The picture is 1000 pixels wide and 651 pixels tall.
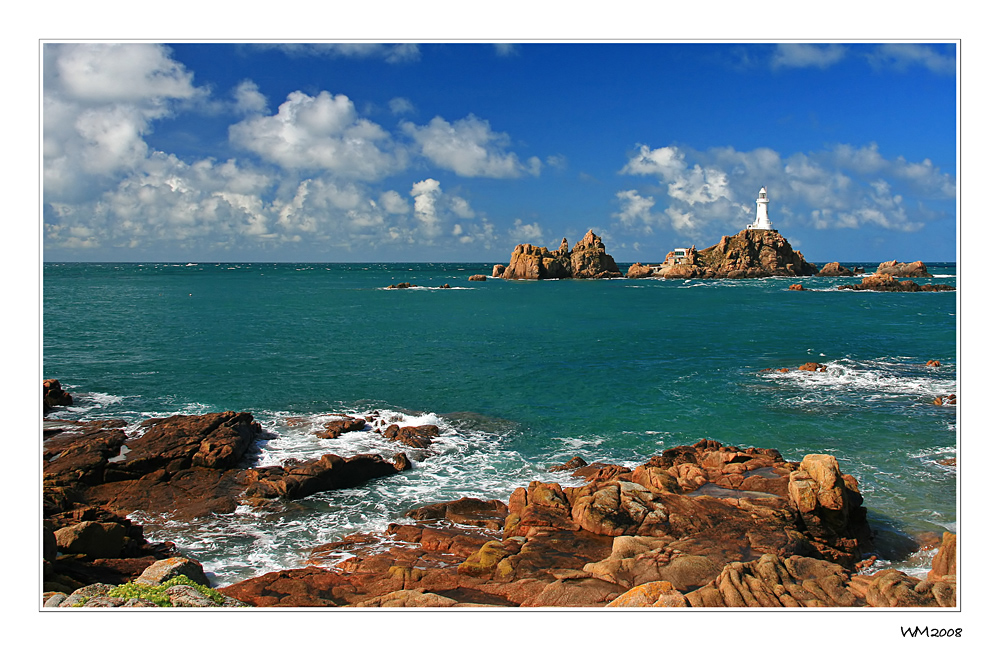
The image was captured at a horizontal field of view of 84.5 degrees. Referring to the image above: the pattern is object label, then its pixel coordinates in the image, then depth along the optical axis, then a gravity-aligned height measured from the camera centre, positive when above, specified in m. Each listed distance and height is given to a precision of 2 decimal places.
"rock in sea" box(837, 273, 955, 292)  108.19 +4.67
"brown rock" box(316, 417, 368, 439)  23.11 -5.04
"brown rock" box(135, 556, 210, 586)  10.58 -5.13
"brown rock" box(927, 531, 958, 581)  11.48 -5.33
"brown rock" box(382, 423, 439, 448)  22.39 -5.21
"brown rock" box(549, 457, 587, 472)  19.77 -5.59
